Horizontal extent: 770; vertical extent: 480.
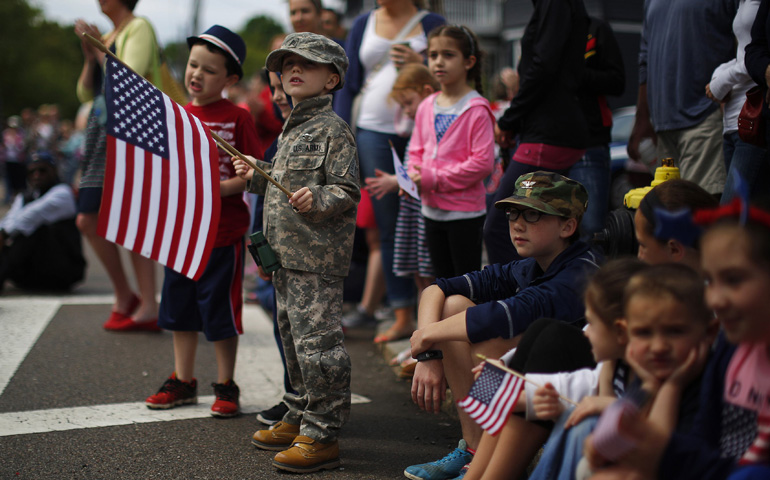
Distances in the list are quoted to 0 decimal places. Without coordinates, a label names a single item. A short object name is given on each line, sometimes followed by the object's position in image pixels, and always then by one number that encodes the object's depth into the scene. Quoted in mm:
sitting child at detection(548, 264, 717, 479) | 1945
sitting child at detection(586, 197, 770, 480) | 1728
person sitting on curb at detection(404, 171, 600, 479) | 2818
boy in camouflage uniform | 3291
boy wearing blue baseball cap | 4020
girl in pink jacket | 4285
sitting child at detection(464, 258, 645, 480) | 2135
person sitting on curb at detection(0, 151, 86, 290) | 7305
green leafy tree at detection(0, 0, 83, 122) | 49219
